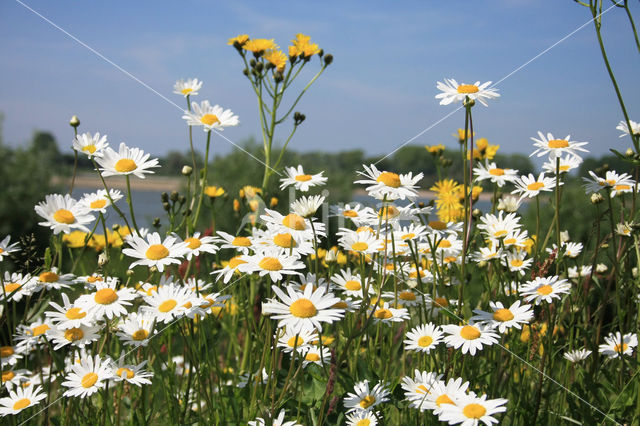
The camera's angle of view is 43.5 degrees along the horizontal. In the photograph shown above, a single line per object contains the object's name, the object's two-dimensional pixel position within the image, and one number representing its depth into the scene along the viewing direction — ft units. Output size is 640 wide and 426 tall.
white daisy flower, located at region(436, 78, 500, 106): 1.93
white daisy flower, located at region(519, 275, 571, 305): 1.98
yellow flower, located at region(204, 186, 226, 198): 2.99
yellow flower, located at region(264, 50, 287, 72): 2.79
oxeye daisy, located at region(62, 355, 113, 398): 1.82
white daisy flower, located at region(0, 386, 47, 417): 1.94
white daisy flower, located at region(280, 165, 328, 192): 2.08
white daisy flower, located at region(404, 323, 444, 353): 1.99
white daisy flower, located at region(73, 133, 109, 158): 2.13
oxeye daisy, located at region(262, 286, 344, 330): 1.68
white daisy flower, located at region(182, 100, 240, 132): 2.21
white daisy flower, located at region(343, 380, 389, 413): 1.86
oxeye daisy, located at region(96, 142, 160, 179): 2.03
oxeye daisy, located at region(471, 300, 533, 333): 1.92
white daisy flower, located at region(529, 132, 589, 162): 2.09
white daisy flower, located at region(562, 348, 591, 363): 2.14
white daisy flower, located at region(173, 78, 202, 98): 2.46
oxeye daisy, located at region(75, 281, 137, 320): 1.88
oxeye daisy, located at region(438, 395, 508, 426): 1.62
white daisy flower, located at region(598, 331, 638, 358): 2.15
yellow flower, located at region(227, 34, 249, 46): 2.83
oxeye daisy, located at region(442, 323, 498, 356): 1.85
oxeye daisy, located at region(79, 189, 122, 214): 2.07
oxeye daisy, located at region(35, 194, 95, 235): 2.00
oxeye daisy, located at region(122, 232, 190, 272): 1.87
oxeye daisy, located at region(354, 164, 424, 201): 1.90
